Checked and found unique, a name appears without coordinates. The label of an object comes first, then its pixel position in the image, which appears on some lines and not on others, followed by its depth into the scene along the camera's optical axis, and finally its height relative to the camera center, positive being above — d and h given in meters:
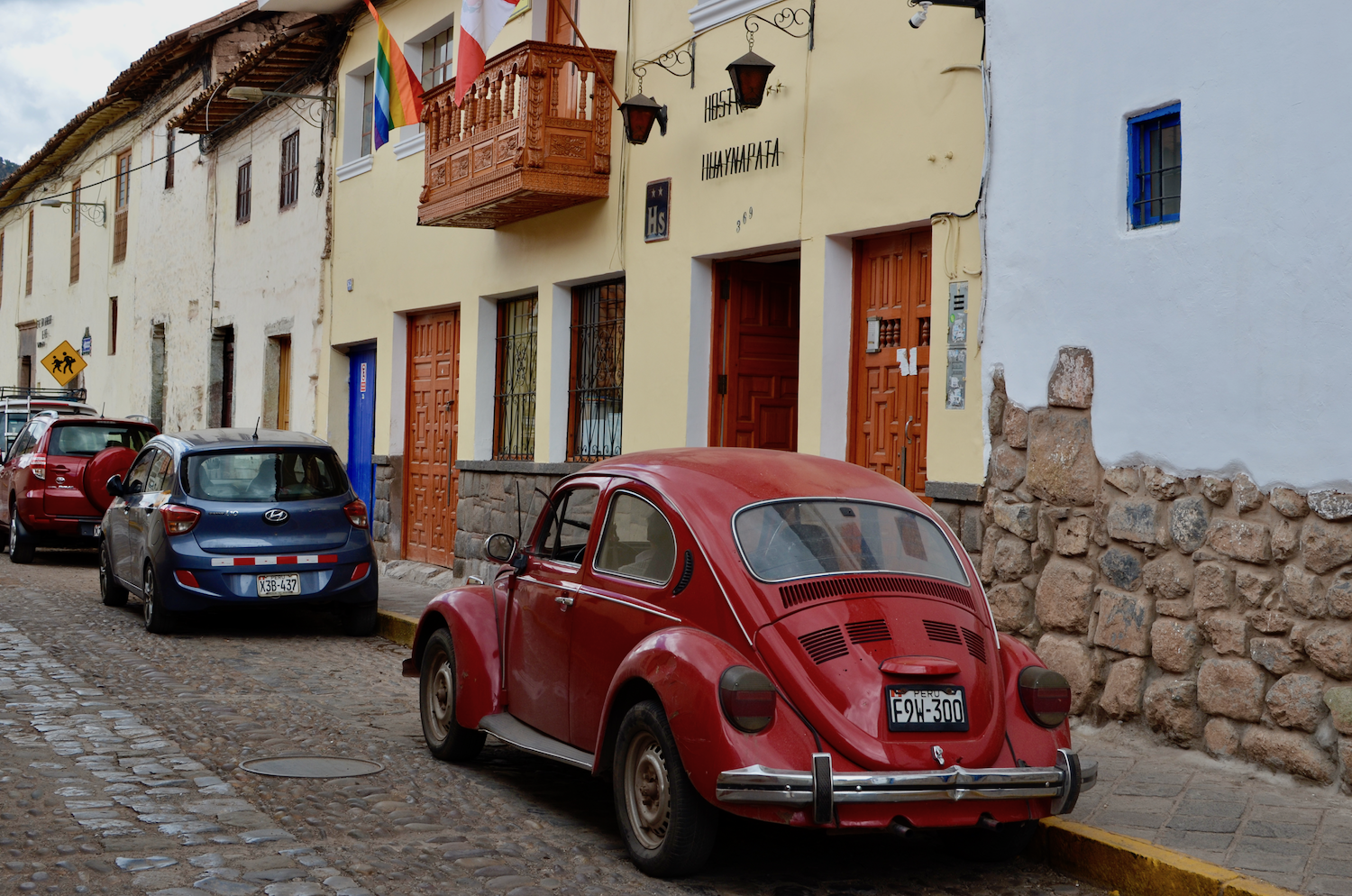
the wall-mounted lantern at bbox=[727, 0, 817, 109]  10.03 +2.65
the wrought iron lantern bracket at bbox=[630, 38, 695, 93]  11.52 +3.15
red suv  16.31 -0.57
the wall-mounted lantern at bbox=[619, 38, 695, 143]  11.33 +2.65
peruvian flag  11.59 +3.35
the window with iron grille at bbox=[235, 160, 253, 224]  22.12 +3.76
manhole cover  6.51 -1.54
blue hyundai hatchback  10.91 -0.76
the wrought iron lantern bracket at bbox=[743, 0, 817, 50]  10.05 +3.06
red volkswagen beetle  4.75 -0.79
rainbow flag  13.98 +3.47
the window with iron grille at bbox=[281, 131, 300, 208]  20.14 +3.78
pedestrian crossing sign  25.81 +1.21
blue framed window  7.28 +1.50
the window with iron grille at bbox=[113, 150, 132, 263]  28.89 +4.59
